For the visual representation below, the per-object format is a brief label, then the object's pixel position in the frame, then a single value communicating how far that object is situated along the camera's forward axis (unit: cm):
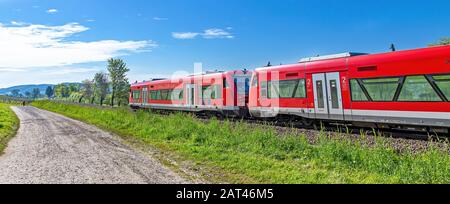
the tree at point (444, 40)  4679
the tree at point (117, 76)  10038
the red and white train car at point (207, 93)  2053
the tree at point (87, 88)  12619
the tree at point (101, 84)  11100
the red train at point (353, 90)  1091
